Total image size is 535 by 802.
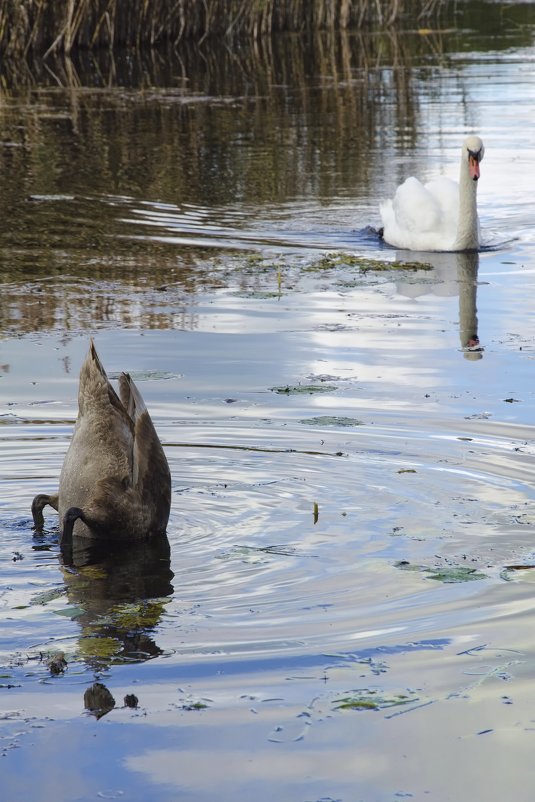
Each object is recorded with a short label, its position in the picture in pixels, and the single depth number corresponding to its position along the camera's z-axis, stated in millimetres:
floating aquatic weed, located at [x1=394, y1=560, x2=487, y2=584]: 10758
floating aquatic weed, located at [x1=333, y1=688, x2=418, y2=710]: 8680
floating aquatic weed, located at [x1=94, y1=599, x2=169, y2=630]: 10102
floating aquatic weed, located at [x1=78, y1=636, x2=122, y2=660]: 9477
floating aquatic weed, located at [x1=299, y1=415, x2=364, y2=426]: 14609
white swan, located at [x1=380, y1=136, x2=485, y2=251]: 25422
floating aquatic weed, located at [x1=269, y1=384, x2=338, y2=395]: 15852
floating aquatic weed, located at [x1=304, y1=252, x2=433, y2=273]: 24078
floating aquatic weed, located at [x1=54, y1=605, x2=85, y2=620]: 10258
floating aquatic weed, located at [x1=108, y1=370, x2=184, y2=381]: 16437
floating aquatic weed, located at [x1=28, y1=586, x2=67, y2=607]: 10527
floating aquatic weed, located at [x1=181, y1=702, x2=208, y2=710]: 8648
